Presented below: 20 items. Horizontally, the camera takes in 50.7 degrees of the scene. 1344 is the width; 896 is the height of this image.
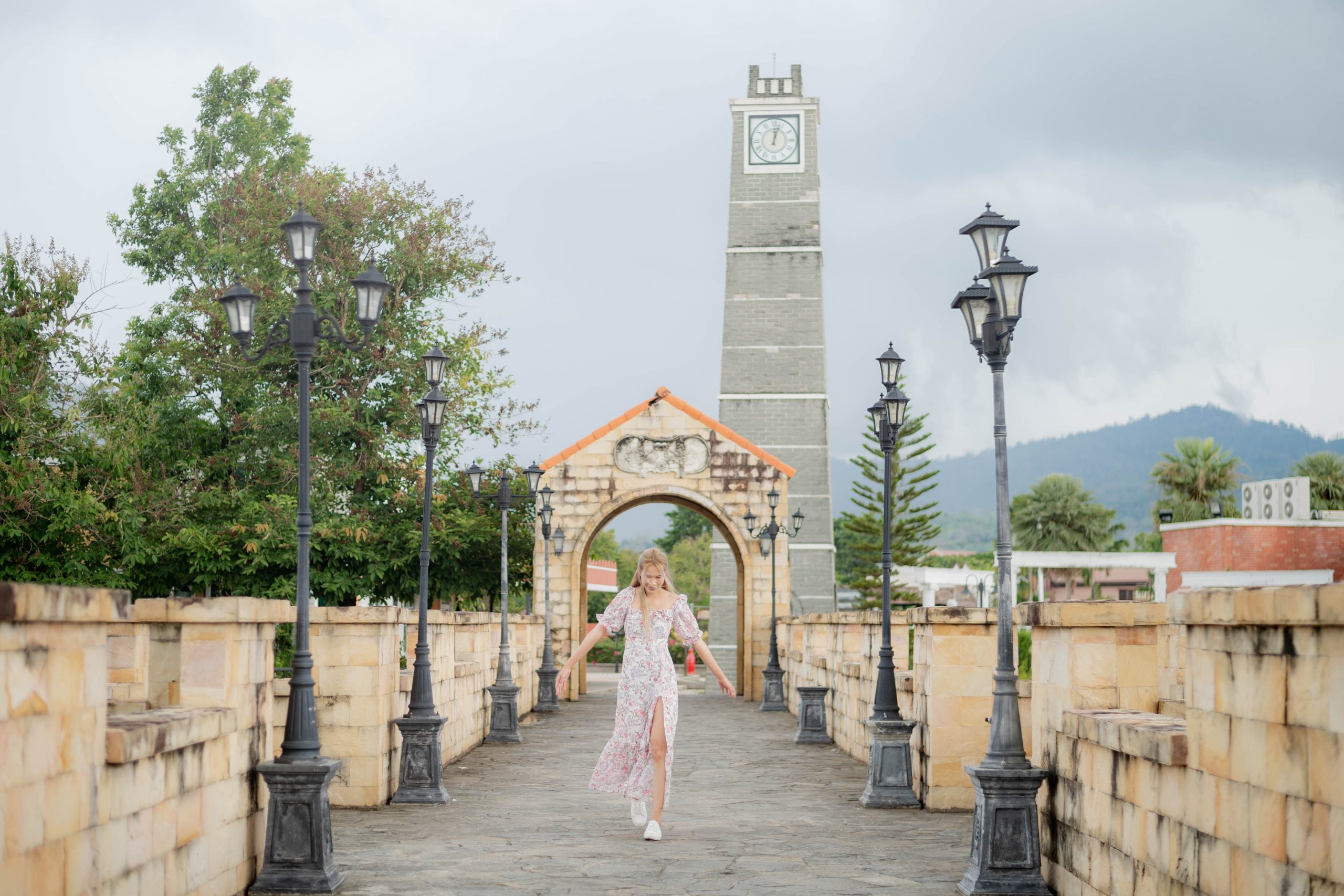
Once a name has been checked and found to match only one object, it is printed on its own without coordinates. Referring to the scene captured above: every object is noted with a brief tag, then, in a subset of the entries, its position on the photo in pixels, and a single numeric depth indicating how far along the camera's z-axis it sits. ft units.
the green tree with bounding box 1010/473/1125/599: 198.08
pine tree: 168.66
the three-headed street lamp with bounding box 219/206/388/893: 24.16
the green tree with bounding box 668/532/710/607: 222.48
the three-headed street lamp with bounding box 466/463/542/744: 57.31
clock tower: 139.85
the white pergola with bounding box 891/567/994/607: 137.08
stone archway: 97.71
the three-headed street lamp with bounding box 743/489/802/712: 82.79
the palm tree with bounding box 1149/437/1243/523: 185.57
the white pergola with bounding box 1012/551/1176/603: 134.72
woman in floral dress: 29.84
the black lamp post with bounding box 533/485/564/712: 81.61
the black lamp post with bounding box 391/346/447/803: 36.73
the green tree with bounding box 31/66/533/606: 92.79
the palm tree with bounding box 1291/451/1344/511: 182.39
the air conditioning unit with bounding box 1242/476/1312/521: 156.04
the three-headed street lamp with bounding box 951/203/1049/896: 23.86
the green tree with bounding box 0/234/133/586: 72.08
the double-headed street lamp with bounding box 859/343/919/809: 36.06
